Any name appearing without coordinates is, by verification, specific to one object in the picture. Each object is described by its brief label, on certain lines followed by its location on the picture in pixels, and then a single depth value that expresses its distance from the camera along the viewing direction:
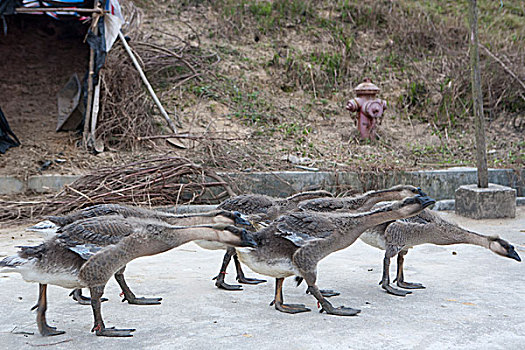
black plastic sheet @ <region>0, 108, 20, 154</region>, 10.26
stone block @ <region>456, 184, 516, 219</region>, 7.83
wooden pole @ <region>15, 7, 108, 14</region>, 9.54
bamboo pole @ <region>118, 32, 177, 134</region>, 10.36
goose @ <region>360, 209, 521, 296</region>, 4.39
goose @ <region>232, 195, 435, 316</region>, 3.81
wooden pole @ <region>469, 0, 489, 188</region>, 7.95
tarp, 9.65
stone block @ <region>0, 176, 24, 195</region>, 9.11
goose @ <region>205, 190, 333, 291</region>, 4.66
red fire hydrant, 10.86
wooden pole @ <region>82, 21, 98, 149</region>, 9.84
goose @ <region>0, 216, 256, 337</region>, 3.37
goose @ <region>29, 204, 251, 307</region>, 3.58
